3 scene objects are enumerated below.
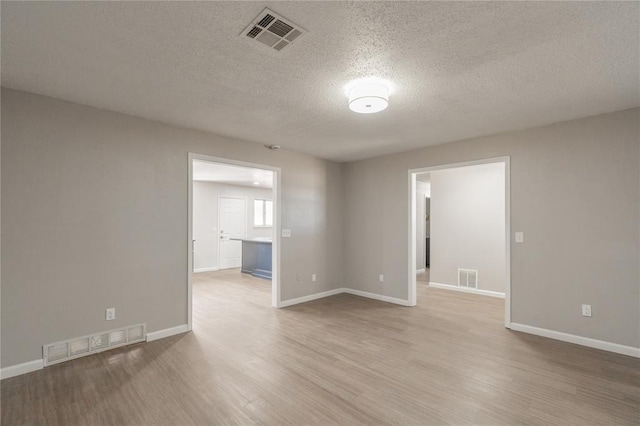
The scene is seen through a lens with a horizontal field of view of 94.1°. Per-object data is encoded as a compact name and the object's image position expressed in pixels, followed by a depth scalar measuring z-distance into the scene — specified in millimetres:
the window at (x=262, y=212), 9984
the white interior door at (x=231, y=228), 8828
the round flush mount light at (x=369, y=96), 2566
